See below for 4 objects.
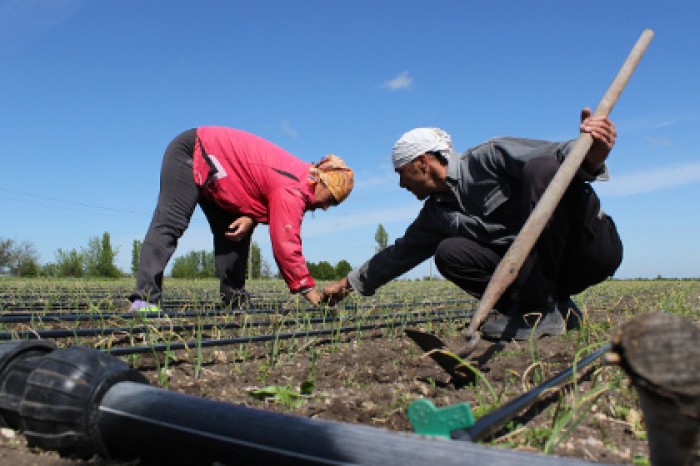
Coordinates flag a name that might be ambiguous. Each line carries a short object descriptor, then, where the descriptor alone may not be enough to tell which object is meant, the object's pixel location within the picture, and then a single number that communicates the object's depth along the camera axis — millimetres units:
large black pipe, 790
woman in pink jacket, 3201
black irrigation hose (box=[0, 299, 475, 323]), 2695
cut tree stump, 625
